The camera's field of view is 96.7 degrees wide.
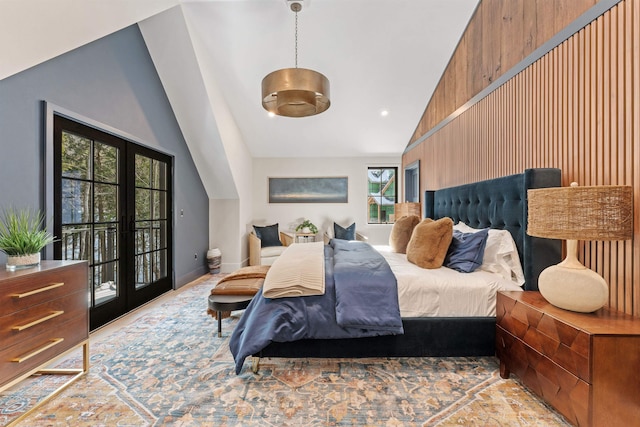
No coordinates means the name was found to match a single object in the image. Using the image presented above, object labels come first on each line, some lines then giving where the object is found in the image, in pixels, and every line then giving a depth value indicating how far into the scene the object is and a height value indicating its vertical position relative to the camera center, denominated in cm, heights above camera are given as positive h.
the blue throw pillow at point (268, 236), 515 -44
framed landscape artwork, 575 +44
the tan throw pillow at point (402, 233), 307 -23
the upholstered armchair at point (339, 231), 545 -39
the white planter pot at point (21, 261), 160 -28
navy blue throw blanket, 188 -69
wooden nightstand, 127 -73
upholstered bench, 236 -70
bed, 196 -88
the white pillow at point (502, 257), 214 -36
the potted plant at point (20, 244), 161 -18
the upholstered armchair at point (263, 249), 484 -64
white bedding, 198 -60
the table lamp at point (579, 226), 141 -8
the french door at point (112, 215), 241 -2
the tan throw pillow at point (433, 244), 230 -27
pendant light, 197 +90
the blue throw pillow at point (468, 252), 224 -33
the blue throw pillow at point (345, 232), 543 -39
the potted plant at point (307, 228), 548 -31
